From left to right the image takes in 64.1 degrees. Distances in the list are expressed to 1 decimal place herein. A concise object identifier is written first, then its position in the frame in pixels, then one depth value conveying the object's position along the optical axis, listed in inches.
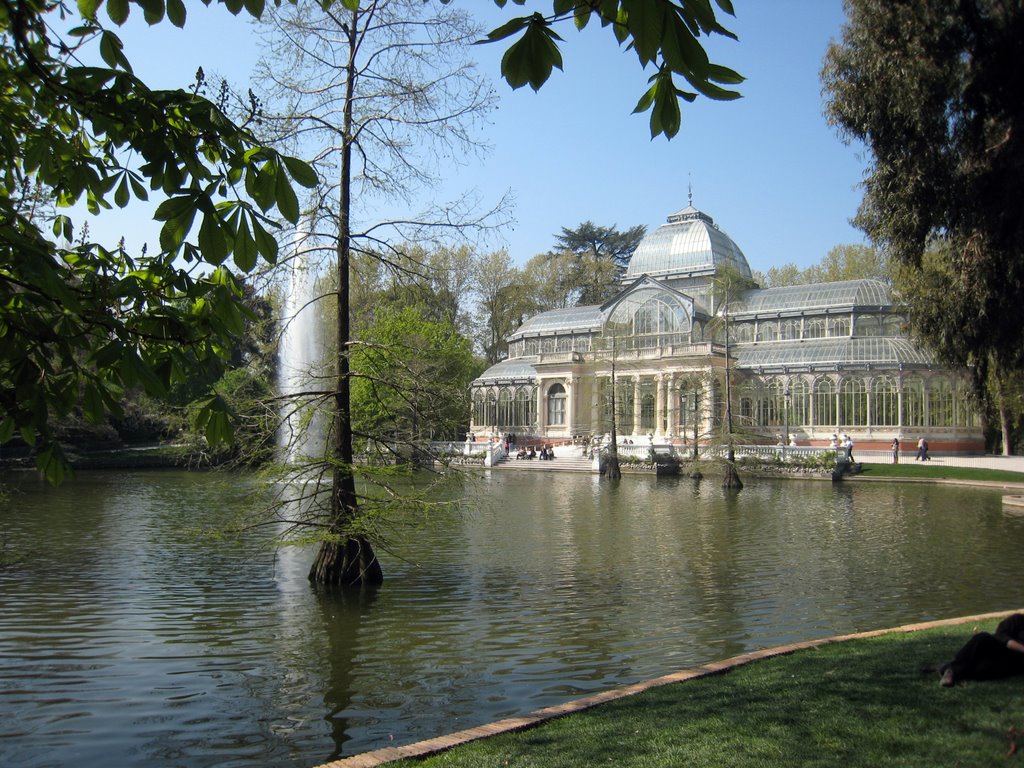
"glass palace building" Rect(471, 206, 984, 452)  1625.2
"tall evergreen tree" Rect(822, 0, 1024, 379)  578.9
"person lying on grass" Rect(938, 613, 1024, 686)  220.1
